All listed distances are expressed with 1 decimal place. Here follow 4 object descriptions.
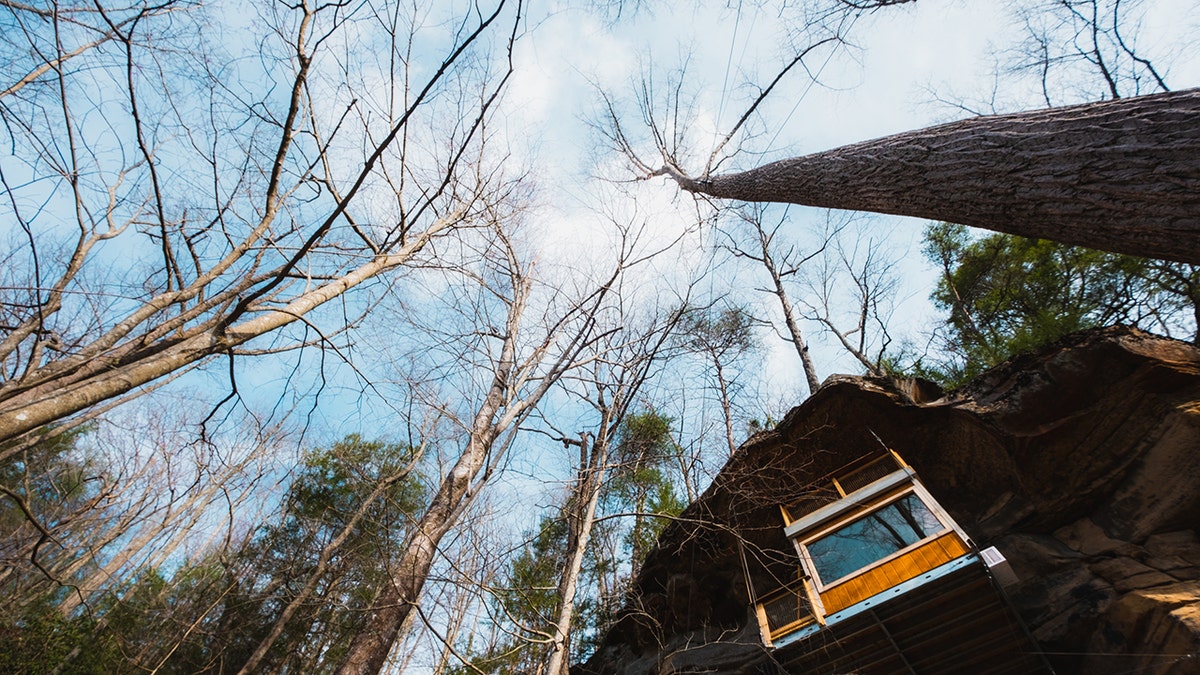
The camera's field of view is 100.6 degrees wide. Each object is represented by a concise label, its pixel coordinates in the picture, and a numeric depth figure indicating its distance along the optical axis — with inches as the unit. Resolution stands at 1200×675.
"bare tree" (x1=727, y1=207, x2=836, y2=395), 483.9
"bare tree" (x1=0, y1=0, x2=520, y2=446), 90.9
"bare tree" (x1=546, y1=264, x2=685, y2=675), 217.5
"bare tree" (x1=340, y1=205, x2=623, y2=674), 162.9
